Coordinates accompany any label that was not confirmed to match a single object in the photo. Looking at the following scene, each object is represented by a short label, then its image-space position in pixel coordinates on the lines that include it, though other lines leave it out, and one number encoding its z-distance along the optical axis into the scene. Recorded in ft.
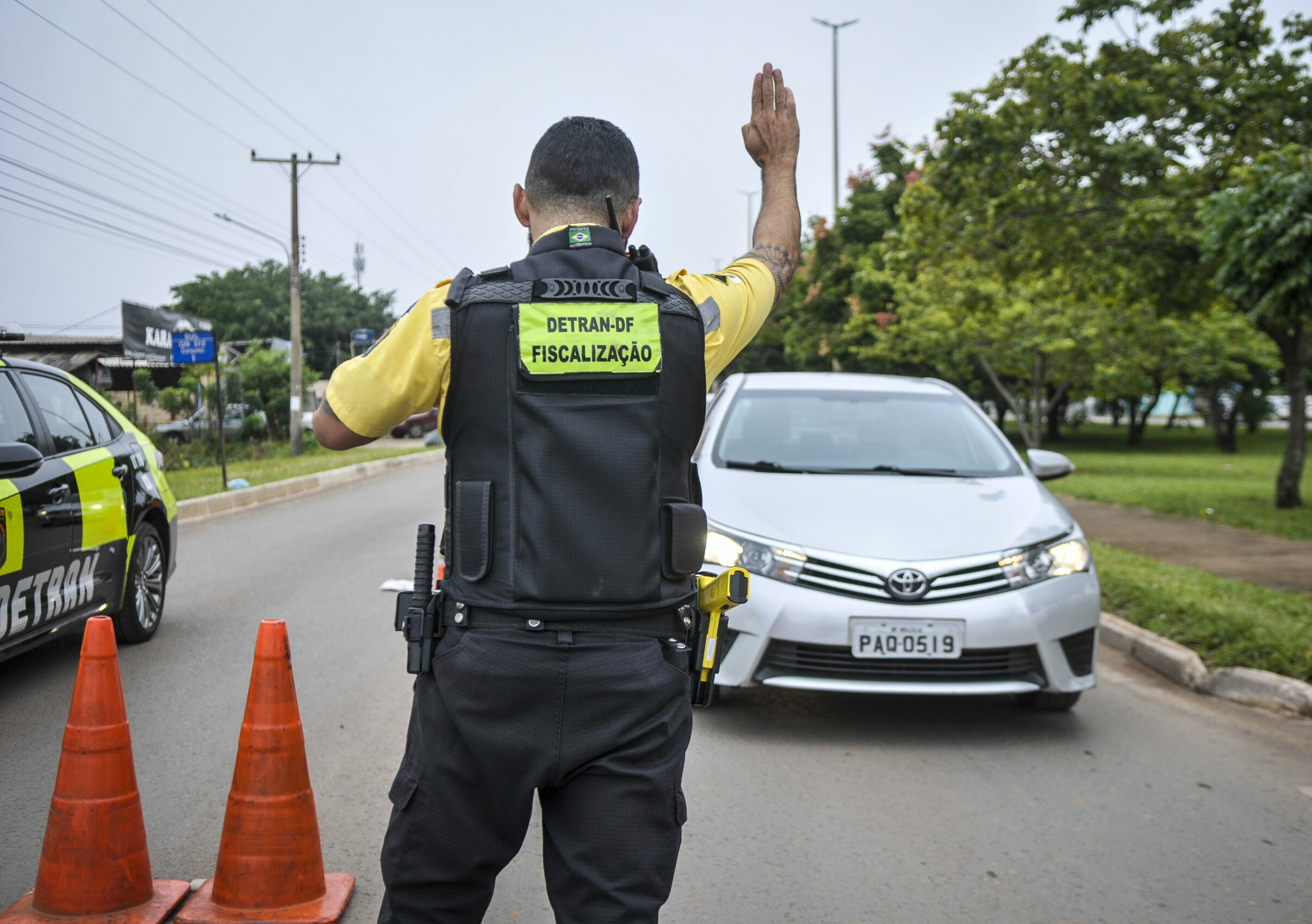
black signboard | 86.17
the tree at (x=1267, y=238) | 25.14
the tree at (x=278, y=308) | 208.13
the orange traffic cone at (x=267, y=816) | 9.55
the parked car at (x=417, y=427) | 144.15
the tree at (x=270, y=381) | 98.68
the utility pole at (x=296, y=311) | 88.89
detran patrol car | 15.81
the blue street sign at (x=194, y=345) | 53.78
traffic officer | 6.09
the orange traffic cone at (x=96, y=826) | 9.40
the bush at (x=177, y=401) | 71.56
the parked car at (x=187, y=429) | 76.13
